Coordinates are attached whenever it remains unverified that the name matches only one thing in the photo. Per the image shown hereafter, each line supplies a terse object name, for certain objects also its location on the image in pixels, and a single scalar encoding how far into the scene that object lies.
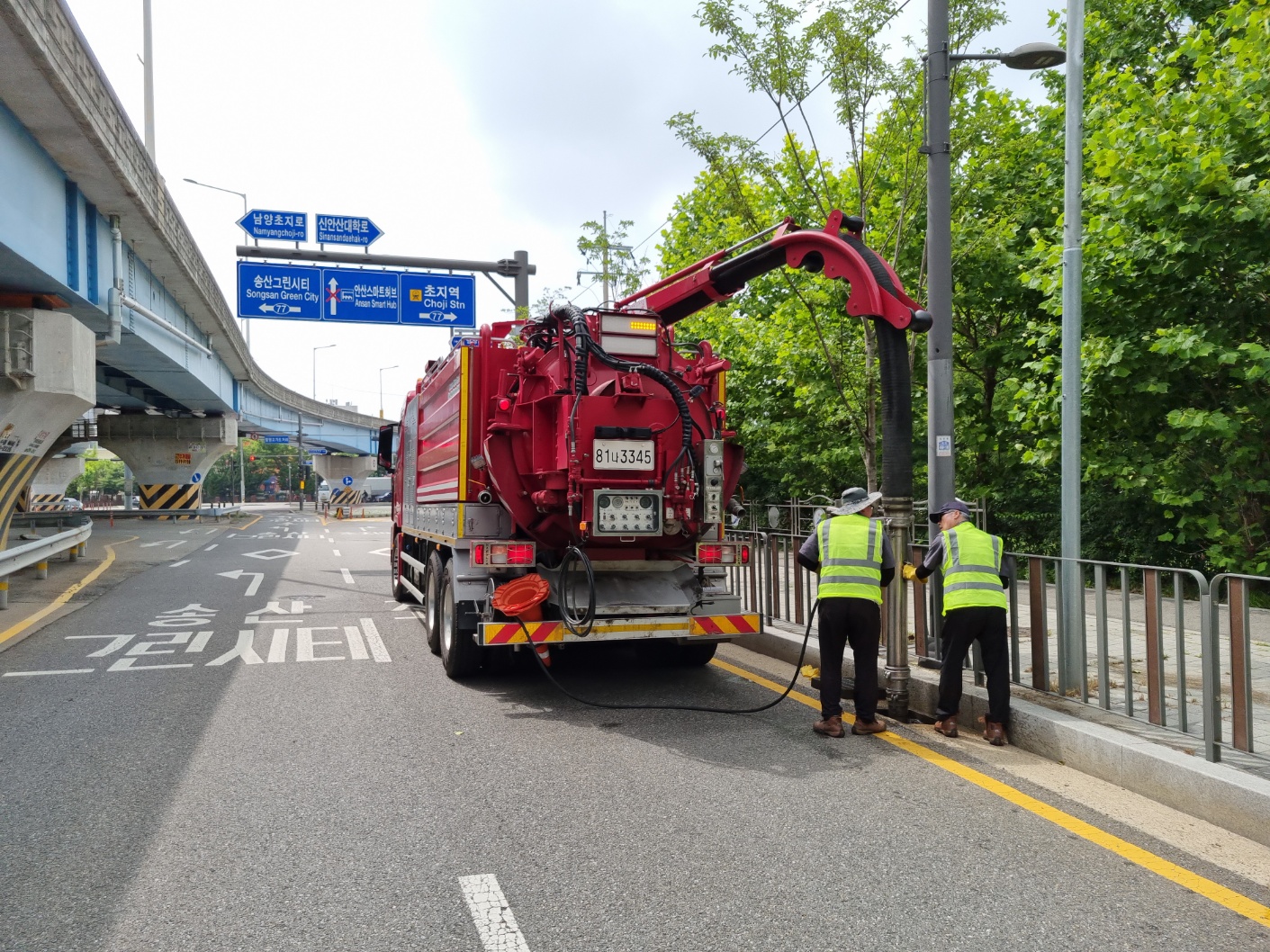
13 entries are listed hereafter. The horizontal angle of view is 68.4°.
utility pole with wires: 24.02
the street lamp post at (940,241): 7.46
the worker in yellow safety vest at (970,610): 5.89
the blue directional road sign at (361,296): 20.02
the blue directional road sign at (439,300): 20.58
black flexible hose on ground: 6.84
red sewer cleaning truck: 7.05
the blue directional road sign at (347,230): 18.23
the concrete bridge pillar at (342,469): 82.81
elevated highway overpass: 10.06
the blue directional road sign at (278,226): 17.75
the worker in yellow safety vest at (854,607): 6.23
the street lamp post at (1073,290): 6.54
